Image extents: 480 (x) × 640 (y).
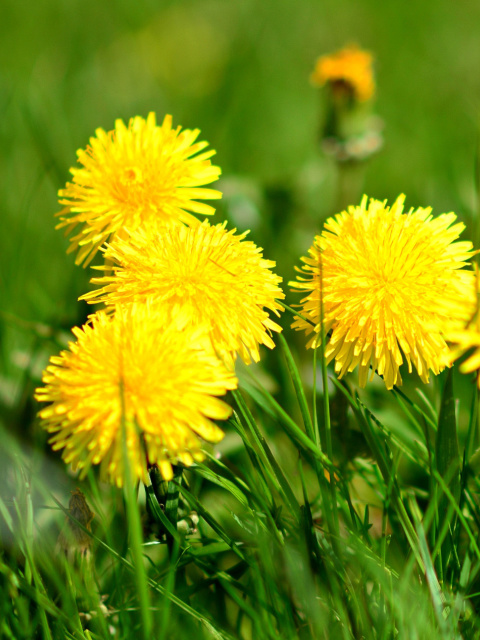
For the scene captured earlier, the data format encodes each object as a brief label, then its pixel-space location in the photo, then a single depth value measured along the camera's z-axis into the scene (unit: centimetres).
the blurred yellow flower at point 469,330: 66
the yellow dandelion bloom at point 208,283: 68
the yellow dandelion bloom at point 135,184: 71
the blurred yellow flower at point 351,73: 88
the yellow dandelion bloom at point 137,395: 67
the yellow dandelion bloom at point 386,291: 68
